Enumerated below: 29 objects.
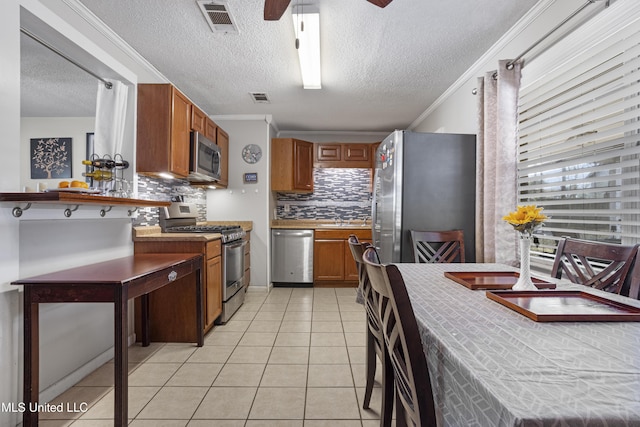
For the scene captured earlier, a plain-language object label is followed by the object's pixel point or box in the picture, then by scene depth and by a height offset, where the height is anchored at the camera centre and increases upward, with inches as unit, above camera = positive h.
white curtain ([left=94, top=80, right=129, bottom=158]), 91.6 +27.5
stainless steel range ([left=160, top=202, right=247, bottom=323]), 124.3 -14.2
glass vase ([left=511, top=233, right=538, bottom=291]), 50.9 -8.6
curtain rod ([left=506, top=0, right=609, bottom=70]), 65.5 +41.4
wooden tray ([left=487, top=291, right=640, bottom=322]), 37.5 -12.4
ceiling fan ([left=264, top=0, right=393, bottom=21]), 60.2 +39.8
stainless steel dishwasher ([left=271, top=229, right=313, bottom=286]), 183.0 -26.2
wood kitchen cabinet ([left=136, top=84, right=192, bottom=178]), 106.0 +27.0
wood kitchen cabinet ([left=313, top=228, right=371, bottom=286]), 184.1 -27.5
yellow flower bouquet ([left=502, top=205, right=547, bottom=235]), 49.3 -1.0
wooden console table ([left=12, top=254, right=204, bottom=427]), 60.5 -18.2
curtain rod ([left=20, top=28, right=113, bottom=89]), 68.6 +38.0
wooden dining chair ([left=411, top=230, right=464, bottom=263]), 97.4 -10.2
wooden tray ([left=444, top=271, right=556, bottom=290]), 53.6 -12.5
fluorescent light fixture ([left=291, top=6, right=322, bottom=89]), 82.9 +49.7
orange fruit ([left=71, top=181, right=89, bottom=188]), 70.9 +5.8
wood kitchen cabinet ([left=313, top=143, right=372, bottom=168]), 199.2 +34.9
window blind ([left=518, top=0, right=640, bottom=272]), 62.5 +18.5
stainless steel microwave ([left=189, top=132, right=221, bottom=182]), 121.6 +21.2
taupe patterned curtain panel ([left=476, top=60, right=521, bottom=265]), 88.5 +15.8
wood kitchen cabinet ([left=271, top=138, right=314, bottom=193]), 185.9 +27.5
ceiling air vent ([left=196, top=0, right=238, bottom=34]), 80.8 +52.5
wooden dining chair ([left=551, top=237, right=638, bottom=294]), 53.7 -8.9
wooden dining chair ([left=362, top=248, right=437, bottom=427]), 31.9 -13.6
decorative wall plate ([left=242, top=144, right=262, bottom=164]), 174.1 +31.7
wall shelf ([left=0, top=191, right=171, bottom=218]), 57.9 +2.1
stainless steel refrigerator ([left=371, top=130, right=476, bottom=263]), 108.9 +8.8
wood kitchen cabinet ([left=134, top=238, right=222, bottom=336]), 105.9 -30.9
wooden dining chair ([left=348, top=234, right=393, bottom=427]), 52.6 -26.7
